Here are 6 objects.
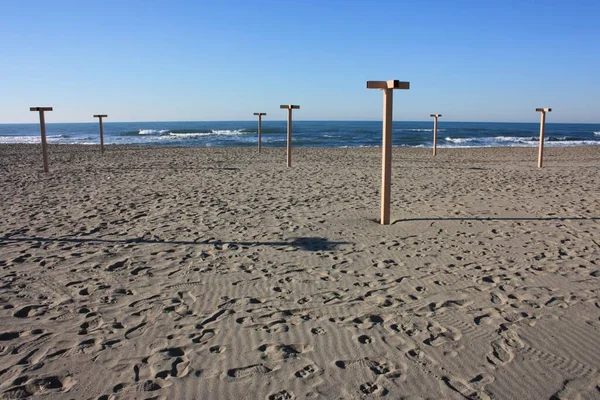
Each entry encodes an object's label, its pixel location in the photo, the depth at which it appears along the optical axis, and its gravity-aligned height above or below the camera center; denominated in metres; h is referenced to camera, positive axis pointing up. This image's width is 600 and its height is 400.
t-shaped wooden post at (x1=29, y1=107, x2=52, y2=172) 13.27 +0.42
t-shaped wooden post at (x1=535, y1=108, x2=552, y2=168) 14.62 +0.59
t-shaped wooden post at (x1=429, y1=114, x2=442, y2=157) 19.48 +0.98
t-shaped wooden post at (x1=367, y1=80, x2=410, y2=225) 6.14 +0.10
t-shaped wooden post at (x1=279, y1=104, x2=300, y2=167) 14.32 +0.70
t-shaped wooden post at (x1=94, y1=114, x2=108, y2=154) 20.59 +1.17
